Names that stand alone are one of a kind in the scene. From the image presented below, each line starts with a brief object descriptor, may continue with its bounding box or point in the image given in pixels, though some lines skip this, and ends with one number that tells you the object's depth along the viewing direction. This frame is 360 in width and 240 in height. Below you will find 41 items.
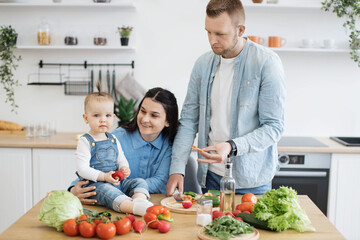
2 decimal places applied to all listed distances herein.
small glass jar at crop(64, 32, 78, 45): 3.80
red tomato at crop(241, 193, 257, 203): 1.81
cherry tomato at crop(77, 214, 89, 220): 1.59
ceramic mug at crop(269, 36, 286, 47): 3.73
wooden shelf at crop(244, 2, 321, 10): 3.64
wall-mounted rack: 3.96
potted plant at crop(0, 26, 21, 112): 3.77
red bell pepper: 1.62
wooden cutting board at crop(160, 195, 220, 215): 1.81
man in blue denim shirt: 2.00
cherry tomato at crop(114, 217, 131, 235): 1.54
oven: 3.38
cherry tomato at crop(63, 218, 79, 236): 1.54
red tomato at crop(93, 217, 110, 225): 1.56
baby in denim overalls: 1.88
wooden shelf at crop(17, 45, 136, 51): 3.75
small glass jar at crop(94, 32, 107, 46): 3.79
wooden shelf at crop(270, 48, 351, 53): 3.69
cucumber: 1.61
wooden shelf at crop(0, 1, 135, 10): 3.71
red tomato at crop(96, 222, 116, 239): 1.51
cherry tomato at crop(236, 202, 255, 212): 1.74
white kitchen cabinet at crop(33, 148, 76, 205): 3.44
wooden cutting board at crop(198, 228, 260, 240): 1.50
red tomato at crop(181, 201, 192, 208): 1.82
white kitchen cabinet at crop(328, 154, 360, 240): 3.38
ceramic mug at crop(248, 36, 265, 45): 3.68
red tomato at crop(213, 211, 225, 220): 1.64
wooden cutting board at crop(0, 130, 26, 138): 3.74
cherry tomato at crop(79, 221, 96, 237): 1.53
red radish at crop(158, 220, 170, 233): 1.58
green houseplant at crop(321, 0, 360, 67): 3.52
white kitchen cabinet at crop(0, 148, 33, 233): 3.45
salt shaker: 1.64
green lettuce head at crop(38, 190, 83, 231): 1.57
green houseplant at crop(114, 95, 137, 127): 3.67
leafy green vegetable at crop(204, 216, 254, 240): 1.49
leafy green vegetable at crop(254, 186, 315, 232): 1.60
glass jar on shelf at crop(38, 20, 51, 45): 3.81
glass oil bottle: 1.74
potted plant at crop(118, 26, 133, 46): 3.76
